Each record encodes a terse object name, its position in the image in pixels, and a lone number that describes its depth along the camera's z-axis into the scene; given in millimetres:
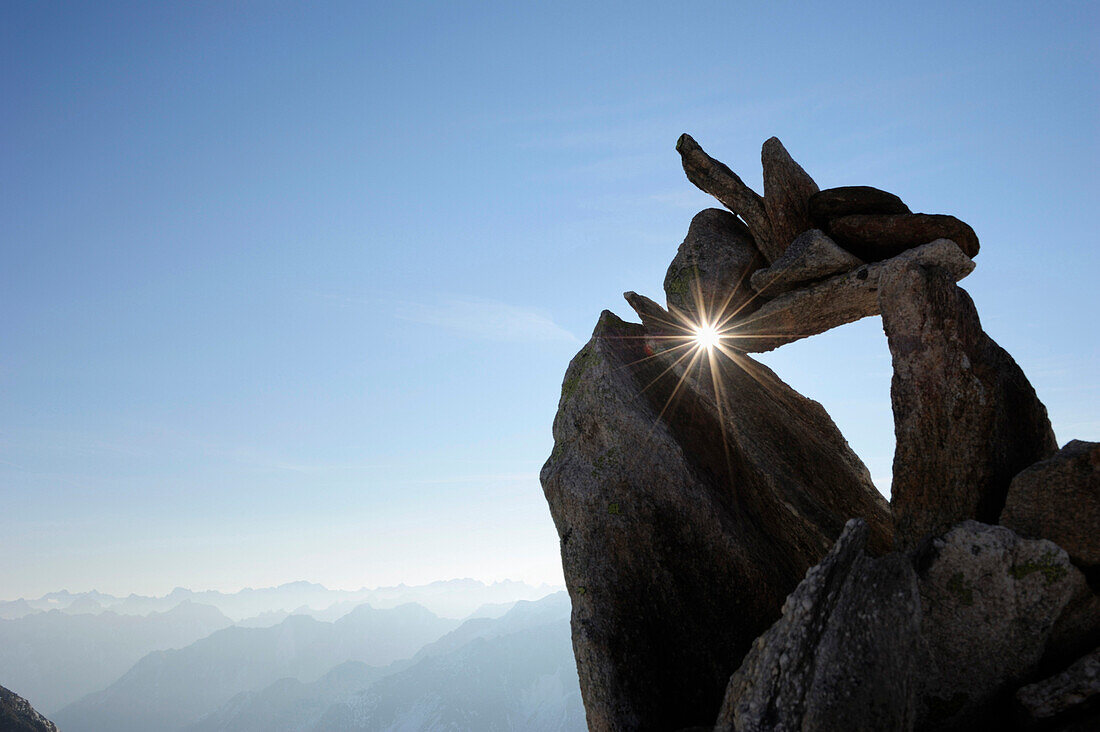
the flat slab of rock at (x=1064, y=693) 8688
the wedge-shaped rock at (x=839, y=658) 8719
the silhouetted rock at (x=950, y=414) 12922
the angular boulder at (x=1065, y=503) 10492
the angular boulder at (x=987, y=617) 10031
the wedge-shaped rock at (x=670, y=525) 15180
